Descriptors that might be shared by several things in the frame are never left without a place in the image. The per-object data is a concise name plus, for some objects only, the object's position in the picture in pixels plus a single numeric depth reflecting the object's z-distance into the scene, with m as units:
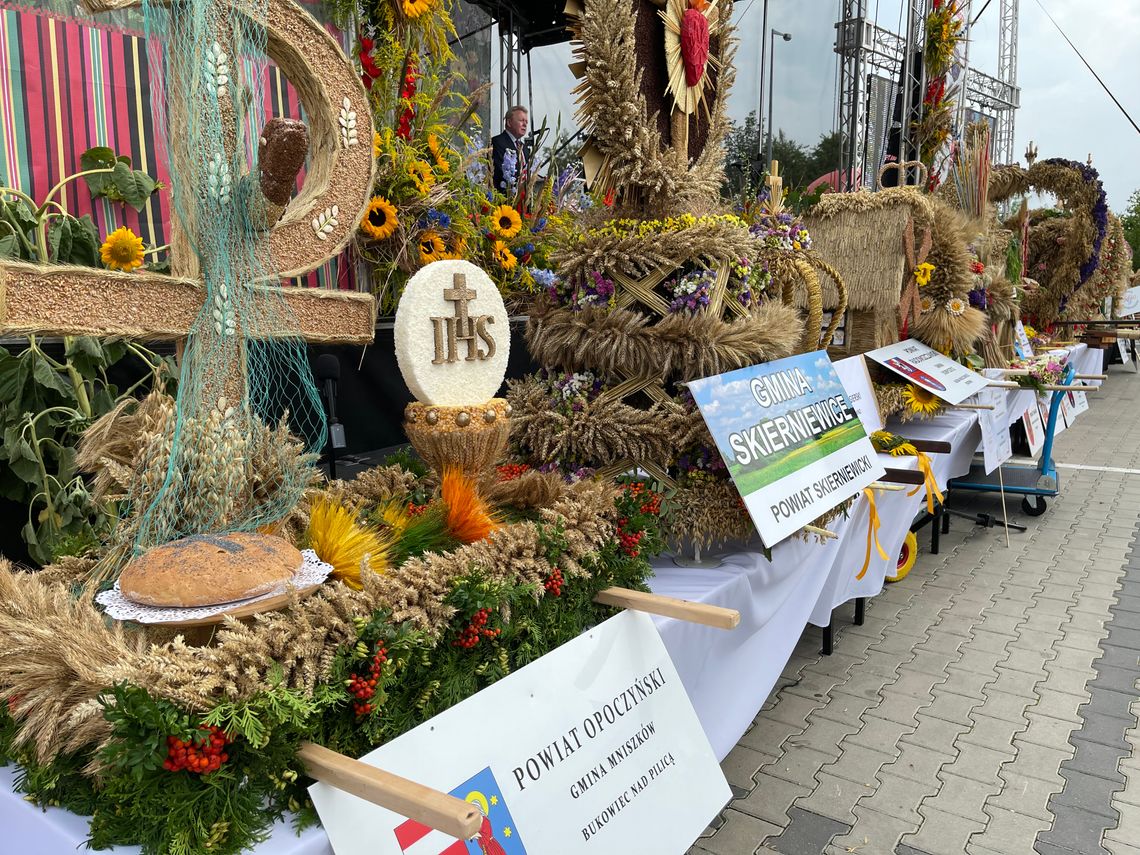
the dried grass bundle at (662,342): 1.95
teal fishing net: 1.23
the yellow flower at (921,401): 3.79
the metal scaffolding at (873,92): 6.95
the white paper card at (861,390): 3.19
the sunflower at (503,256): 3.64
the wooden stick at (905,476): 2.81
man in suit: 4.57
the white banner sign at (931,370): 3.80
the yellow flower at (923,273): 4.06
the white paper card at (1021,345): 5.77
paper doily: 1.10
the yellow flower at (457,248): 3.49
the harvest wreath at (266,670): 0.90
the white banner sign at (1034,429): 5.42
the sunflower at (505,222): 3.67
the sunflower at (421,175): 3.32
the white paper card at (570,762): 1.10
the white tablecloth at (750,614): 1.89
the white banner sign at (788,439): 1.87
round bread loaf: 1.12
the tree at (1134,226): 21.26
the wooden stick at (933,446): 3.22
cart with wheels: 5.20
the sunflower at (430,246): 3.41
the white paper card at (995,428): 4.44
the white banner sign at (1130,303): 13.57
